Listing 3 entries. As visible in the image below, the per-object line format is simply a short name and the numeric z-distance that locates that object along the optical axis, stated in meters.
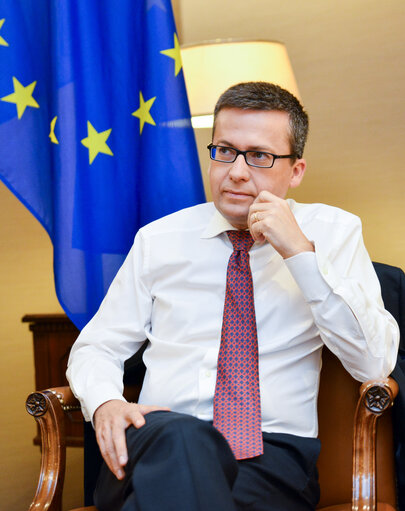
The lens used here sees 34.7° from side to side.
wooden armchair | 1.51
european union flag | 2.06
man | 1.55
